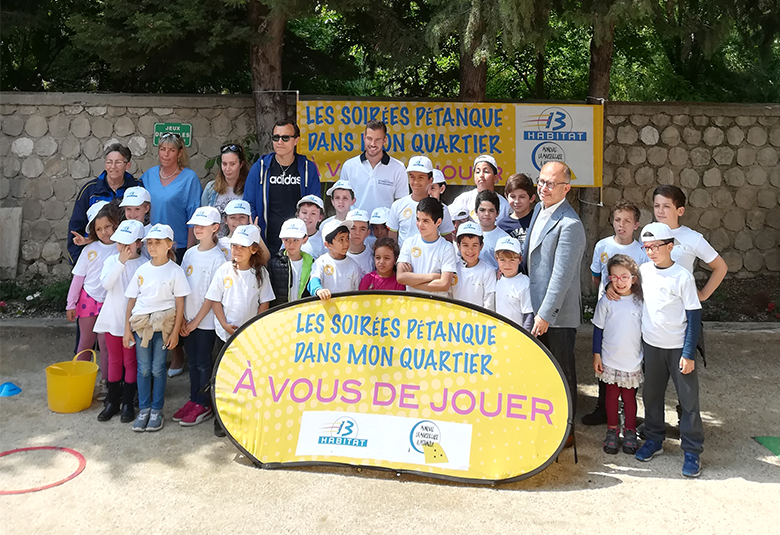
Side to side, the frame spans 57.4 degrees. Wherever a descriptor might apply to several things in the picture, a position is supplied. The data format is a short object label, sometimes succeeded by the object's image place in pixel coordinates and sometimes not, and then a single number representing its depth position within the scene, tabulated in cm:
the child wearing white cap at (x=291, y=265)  479
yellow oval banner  407
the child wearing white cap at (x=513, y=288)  454
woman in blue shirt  561
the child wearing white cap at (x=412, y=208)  507
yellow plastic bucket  504
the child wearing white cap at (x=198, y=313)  495
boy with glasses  424
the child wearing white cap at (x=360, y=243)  489
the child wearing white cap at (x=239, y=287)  480
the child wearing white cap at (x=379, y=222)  503
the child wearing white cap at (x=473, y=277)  463
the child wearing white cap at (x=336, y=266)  475
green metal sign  801
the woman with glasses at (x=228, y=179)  552
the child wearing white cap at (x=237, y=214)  501
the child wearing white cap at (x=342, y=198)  514
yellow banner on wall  765
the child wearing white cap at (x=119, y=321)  498
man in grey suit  437
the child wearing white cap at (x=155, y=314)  482
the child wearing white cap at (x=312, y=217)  509
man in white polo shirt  553
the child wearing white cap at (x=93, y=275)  531
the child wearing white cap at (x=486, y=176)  512
